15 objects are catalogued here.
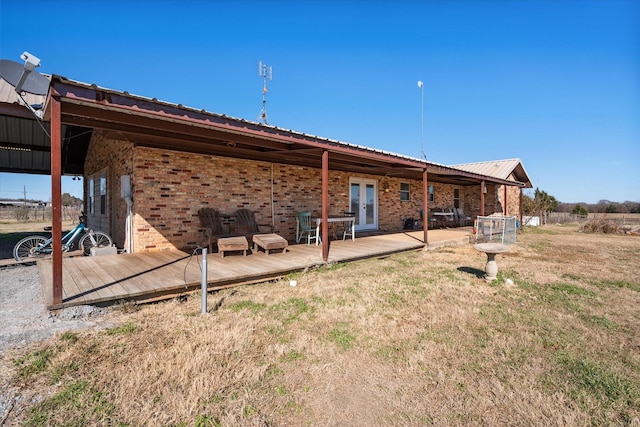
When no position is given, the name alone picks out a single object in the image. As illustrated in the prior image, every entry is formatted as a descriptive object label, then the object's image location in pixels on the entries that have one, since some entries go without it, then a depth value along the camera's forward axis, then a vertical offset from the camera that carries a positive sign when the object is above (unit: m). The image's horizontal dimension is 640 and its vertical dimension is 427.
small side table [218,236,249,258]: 6.60 -0.75
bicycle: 6.95 -0.81
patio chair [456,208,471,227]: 16.80 -0.36
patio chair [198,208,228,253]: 7.20 -0.34
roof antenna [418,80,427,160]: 14.16 +4.49
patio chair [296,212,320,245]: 8.77 -0.43
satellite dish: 4.40 +1.95
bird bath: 5.66 -0.86
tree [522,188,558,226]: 22.27 +0.26
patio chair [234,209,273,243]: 7.81 -0.34
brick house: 4.42 +1.22
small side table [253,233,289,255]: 6.95 -0.73
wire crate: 10.27 -0.64
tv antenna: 11.01 +5.00
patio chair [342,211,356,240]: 10.95 -0.66
